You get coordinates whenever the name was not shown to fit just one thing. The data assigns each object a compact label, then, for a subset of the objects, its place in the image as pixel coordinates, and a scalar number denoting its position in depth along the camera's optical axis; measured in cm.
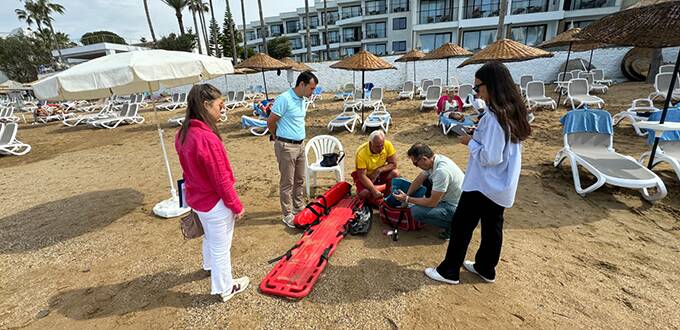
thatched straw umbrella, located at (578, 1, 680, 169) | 331
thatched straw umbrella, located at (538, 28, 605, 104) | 941
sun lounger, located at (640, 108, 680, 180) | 399
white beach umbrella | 316
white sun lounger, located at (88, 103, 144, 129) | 1179
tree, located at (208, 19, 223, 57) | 3306
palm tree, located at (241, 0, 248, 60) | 2986
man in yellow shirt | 362
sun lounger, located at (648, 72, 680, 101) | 833
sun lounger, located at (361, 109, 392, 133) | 831
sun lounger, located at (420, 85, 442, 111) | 1065
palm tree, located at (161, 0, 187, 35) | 2974
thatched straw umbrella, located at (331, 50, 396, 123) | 749
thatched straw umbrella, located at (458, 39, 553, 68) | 663
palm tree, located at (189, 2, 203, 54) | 3030
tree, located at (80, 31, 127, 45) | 3456
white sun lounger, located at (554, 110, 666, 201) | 361
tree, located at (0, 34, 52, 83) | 3831
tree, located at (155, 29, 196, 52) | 3353
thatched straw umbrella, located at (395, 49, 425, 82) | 1277
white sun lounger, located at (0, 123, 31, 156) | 820
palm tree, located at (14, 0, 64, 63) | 3969
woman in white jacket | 185
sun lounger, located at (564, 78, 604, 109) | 904
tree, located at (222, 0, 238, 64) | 3969
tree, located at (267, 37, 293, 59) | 3778
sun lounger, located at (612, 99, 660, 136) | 623
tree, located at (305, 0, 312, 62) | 2788
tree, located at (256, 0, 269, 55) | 2809
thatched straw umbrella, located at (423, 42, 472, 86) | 1063
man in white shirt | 276
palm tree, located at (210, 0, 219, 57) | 3275
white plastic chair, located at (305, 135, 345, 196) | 418
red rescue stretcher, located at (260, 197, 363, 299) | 249
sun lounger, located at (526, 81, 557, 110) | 941
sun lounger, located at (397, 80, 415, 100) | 1374
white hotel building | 2414
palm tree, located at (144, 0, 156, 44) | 2776
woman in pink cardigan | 189
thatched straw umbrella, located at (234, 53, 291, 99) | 946
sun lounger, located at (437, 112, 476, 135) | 731
